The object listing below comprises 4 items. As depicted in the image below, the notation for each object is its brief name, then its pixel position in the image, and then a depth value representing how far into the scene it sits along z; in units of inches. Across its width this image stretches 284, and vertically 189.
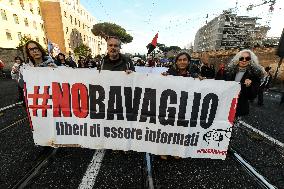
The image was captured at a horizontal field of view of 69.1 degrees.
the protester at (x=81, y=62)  538.1
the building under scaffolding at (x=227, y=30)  3690.5
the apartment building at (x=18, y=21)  1349.7
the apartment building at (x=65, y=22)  2055.9
